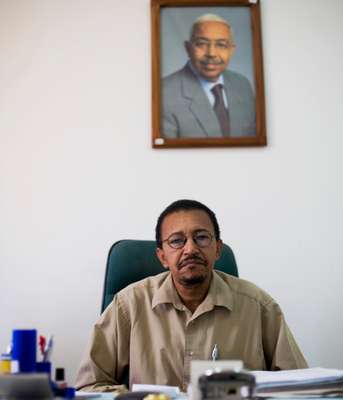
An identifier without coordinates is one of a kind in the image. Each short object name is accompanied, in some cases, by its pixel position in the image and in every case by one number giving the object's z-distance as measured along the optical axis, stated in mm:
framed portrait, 2627
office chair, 2000
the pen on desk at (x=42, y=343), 1217
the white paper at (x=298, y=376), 1281
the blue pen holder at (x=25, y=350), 1101
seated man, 1777
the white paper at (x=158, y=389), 1328
